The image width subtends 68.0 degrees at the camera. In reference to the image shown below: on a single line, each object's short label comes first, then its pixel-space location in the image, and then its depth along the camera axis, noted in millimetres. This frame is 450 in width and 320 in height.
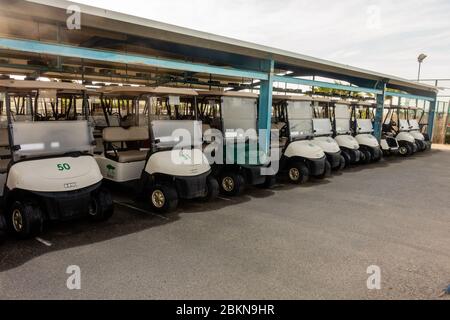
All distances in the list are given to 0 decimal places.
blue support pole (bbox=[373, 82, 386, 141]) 12422
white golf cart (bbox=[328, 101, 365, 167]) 9983
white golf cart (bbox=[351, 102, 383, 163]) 11203
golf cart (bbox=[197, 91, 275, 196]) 6711
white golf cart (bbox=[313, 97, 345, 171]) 8672
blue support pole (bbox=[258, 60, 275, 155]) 7648
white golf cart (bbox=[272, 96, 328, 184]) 7855
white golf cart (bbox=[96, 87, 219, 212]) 5395
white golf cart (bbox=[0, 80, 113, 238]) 4109
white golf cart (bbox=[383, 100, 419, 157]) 13664
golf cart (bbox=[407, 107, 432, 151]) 14634
